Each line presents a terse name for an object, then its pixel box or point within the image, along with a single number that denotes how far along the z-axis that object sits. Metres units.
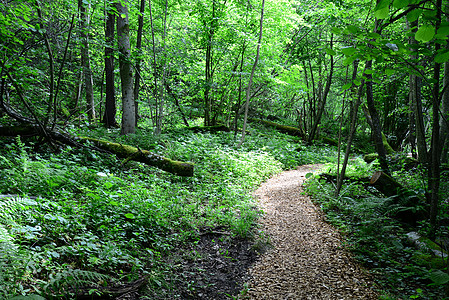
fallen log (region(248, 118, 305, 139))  18.80
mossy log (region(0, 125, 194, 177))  6.72
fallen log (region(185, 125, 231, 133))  12.90
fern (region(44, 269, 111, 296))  2.36
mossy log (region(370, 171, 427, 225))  5.02
